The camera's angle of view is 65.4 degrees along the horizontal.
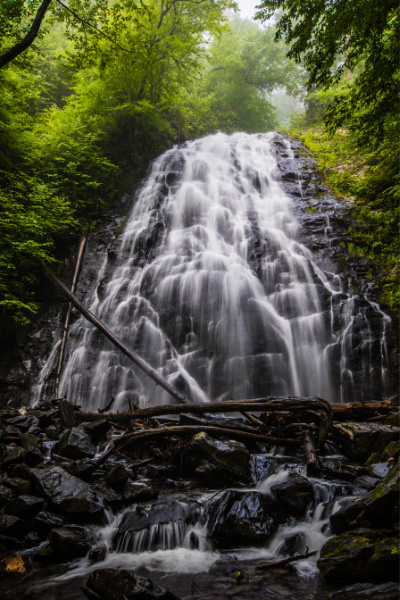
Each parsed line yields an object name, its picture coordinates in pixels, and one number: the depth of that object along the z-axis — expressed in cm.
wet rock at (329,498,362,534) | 297
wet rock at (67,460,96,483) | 418
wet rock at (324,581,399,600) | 200
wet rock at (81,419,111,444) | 554
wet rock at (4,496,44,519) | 340
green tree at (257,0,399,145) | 510
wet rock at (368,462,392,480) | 389
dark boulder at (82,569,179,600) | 218
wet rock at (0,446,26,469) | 431
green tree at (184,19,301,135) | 2297
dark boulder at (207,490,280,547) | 323
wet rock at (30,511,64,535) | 335
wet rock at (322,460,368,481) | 403
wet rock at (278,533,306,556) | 305
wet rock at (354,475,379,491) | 370
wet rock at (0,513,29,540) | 321
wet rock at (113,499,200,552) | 333
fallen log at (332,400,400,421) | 557
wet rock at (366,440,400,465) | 406
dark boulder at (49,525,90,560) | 306
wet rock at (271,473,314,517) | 354
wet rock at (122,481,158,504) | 390
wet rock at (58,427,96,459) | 489
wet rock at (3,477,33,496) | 371
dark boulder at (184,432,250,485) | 434
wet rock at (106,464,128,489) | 412
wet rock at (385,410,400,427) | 486
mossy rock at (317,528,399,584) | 226
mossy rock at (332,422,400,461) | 453
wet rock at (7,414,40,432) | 570
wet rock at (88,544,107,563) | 310
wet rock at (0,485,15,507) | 351
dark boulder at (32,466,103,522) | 352
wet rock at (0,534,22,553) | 310
